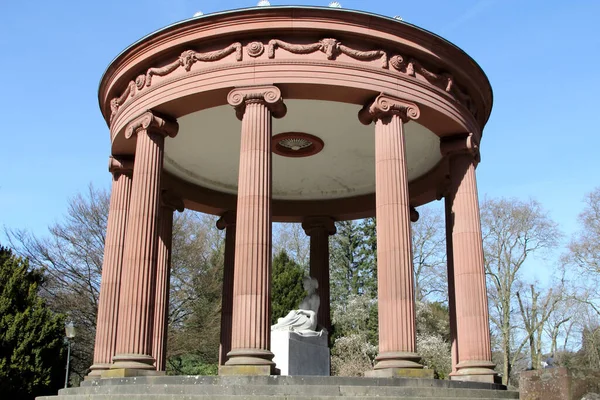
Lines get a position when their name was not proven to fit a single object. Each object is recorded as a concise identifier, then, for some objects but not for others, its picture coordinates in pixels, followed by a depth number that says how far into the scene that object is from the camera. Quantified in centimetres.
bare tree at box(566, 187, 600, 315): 4031
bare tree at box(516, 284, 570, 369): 4462
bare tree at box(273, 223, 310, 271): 5441
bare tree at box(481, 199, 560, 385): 4519
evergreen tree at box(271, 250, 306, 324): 3762
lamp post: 2669
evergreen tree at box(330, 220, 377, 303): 5441
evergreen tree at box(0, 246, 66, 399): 2497
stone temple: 1636
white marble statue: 1973
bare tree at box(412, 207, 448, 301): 5031
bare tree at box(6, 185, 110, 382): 3988
